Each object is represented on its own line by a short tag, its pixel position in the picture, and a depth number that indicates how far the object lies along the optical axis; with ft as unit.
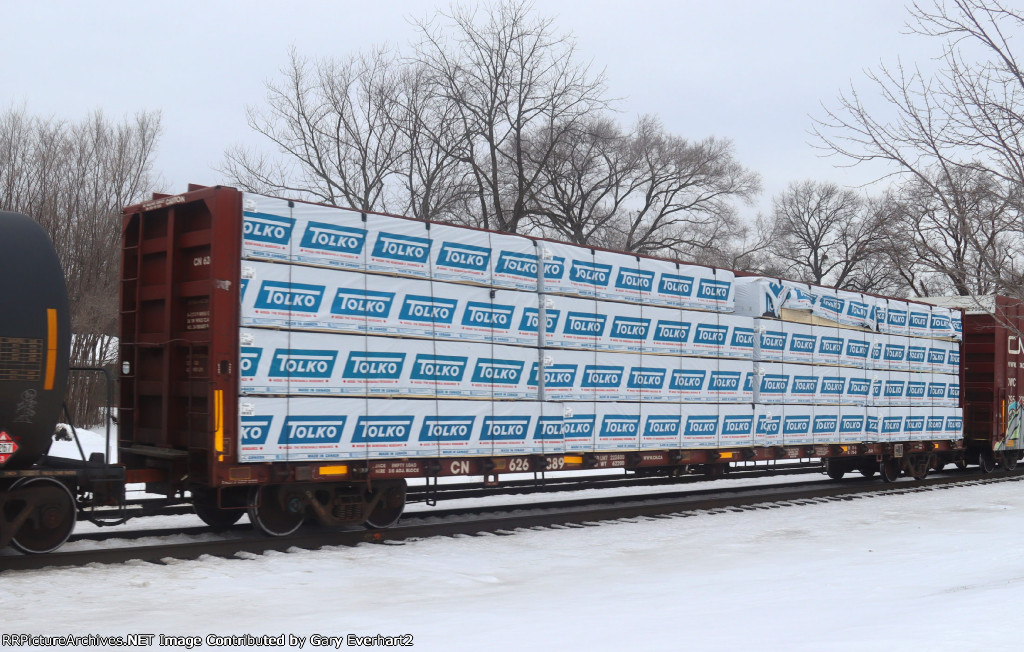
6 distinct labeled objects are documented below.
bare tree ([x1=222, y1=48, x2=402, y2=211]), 112.88
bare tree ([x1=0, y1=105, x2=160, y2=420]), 94.58
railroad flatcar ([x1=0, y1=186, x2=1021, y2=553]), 31.01
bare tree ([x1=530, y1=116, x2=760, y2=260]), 129.08
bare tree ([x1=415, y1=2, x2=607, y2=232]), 105.19
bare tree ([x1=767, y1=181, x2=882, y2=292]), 208.03
